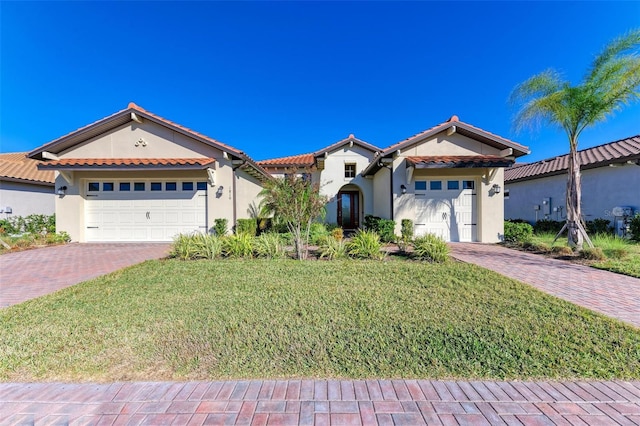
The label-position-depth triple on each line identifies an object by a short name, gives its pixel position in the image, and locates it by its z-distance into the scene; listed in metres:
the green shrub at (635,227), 10.42
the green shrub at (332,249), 7.78
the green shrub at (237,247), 7.98
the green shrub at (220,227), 11.31
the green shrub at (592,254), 7.61
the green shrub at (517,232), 10.90
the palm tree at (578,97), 8.02
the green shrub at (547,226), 13.25
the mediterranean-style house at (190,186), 11.41
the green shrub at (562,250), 8.38
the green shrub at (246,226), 11.68
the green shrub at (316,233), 10.58
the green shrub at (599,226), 11.71
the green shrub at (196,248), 7.80
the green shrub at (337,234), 11.42
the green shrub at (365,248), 7.74
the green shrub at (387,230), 10.95
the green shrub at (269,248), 7.97
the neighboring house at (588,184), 11.30
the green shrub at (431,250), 7.26
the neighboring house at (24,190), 14.11
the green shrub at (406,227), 11.09
